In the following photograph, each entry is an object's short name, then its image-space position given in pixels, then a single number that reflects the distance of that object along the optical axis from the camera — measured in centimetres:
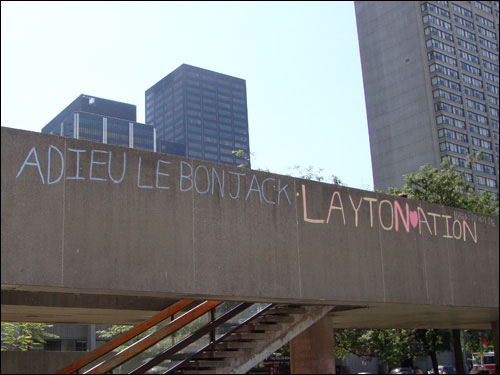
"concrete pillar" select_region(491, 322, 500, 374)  1789
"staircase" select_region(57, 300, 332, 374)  1136
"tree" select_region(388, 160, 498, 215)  2806
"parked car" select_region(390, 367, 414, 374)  5860
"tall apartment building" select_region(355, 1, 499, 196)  10912
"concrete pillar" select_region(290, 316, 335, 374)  1354
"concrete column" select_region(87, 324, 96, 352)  5597
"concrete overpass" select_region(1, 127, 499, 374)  880
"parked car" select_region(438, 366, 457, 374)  5997
